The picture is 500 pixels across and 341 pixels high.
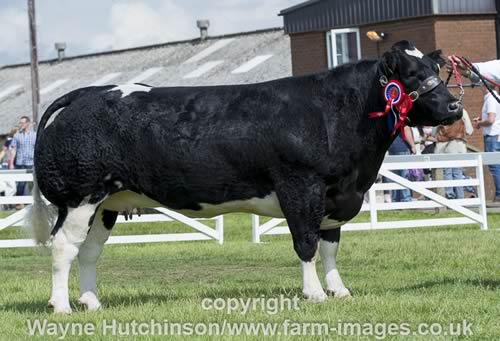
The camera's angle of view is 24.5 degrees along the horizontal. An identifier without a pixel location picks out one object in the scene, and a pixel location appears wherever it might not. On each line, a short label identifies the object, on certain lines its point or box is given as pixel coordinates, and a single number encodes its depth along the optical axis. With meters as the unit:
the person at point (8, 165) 21.18
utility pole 38.78
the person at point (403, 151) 21.11
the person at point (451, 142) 21.52
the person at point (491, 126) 20.30
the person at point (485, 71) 10.50
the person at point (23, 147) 26.38
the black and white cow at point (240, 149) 9.23
